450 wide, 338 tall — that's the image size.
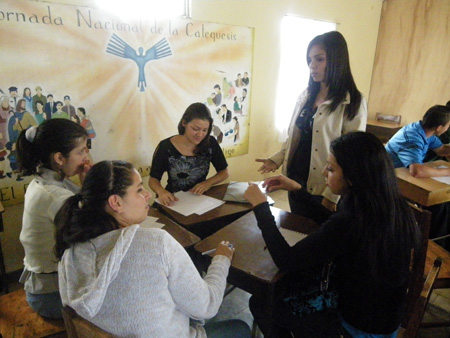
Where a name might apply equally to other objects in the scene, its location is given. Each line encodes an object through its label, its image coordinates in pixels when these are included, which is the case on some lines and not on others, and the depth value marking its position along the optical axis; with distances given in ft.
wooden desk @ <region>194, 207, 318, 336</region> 3.85
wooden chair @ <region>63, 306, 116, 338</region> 2.33
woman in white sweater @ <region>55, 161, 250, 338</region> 2.56
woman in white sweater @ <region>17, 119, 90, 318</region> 4.03
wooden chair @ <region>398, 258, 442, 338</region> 4.14
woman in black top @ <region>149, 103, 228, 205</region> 6.57
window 11.50
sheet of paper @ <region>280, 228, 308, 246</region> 4.51
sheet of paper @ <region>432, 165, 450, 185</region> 7.34
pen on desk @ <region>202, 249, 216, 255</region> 4.22
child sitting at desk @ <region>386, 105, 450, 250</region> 7.83
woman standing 5.70
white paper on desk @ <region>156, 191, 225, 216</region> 5.69
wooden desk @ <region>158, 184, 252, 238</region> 5.37
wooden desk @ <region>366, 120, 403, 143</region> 14.12
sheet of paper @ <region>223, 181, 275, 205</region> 6.15
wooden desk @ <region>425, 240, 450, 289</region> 5.20
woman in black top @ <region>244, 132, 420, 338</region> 3.43
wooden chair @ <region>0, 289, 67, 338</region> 3.95
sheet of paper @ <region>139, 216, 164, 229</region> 5.00
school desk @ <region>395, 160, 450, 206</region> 6.87
